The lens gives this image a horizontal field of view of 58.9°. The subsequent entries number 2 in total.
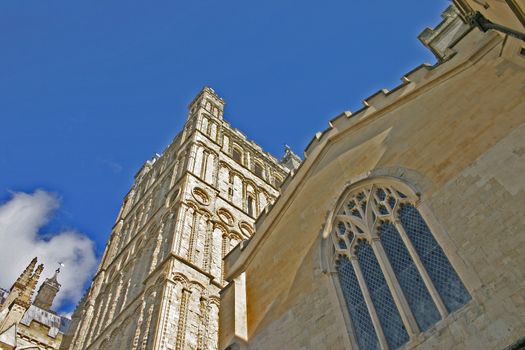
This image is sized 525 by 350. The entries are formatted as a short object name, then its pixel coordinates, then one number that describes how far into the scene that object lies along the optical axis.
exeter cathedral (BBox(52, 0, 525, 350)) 5.91
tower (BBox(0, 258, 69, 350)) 21.66
